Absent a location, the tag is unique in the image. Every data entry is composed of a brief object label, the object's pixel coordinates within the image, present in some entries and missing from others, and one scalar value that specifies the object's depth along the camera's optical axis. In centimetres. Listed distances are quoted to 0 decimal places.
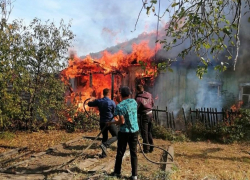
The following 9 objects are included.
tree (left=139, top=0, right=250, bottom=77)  476
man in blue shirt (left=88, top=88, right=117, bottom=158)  740
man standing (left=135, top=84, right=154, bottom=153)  782
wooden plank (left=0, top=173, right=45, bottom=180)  564
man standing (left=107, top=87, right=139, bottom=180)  556
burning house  1398
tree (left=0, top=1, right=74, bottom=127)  1035
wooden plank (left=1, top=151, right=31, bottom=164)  723
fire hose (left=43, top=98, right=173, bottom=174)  607
